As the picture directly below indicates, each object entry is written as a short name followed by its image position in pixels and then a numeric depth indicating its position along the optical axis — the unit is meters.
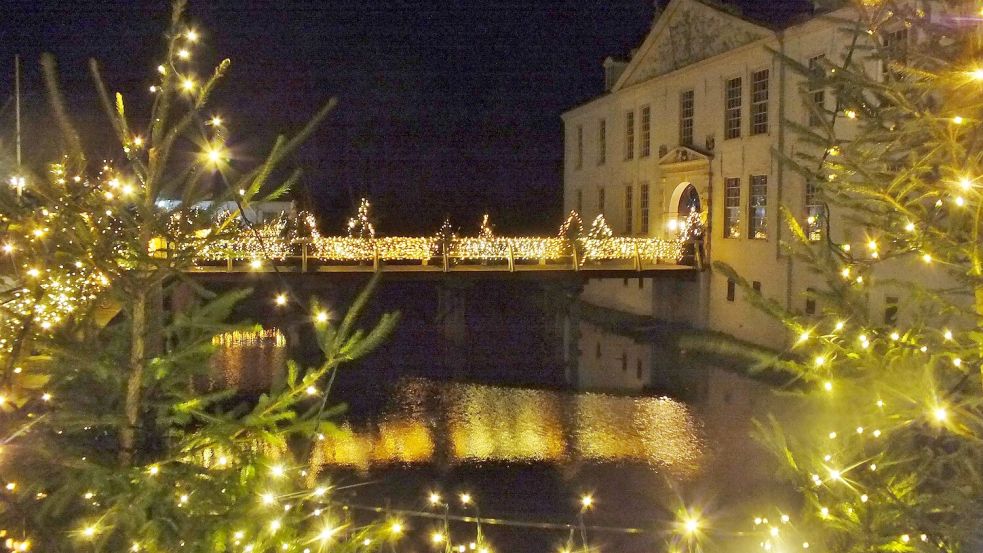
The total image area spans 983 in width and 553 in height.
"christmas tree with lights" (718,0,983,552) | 3.90
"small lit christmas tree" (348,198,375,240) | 37.11
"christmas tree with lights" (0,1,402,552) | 3.35
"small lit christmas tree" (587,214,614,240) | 30.39
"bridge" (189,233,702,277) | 24.28
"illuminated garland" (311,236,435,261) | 24.52
